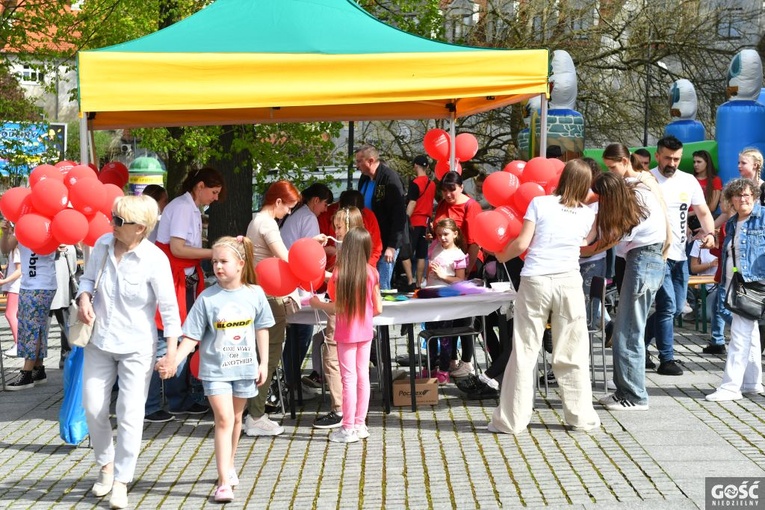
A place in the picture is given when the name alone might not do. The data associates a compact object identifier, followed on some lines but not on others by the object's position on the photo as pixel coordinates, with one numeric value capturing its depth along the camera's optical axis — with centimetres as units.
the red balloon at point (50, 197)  698
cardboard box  789
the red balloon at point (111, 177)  895
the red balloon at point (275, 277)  683
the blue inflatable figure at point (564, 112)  1852
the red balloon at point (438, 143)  1075
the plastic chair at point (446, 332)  805
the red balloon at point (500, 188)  760
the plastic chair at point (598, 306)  805
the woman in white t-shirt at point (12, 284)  1002
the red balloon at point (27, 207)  713
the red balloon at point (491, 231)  708
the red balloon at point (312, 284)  696
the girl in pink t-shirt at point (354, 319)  679
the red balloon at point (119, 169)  916
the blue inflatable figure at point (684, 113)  1997
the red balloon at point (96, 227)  700
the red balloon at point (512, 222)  718
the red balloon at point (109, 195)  705
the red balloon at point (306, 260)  677
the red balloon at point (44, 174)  728
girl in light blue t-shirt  559
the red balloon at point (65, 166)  742
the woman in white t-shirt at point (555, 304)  685
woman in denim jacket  791
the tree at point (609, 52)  2381
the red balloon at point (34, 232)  699
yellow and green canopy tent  725
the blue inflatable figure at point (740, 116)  1739
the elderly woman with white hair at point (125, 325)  559
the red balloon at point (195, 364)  602
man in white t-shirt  898
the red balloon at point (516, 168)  807
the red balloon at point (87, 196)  696
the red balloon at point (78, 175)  712
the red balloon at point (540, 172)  765
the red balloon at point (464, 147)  1090
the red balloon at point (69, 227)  688
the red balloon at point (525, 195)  736
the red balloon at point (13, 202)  725
